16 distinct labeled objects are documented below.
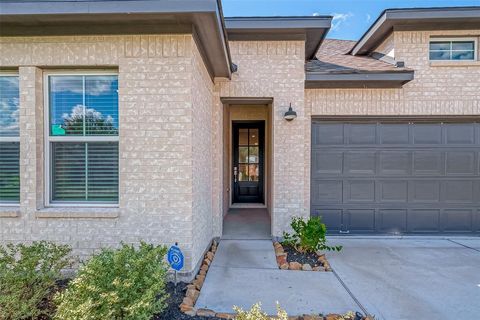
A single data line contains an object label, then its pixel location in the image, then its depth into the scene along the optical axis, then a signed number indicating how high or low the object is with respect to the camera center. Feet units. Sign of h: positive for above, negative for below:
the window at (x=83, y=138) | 11.78 +0.95
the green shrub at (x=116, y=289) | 7.27 -3.94
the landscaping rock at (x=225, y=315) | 8.85 -5.40
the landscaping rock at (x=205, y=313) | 8.94 -5.37
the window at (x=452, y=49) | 18.53 +7.99
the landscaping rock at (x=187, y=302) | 9.45 -5.30
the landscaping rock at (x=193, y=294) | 9.99 -5.30
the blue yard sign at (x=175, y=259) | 10.27 -3.97
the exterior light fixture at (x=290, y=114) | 16.63 +2.93
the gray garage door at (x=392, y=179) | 18.84 -1.41
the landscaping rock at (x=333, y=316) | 8.86 -5.42
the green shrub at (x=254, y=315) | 6.98 -4.28
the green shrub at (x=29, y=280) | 7.99 -4.20
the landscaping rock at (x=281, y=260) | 13.57 -5.39
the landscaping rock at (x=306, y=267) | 13.12 -5.50
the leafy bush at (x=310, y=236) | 14.65 -4.39
